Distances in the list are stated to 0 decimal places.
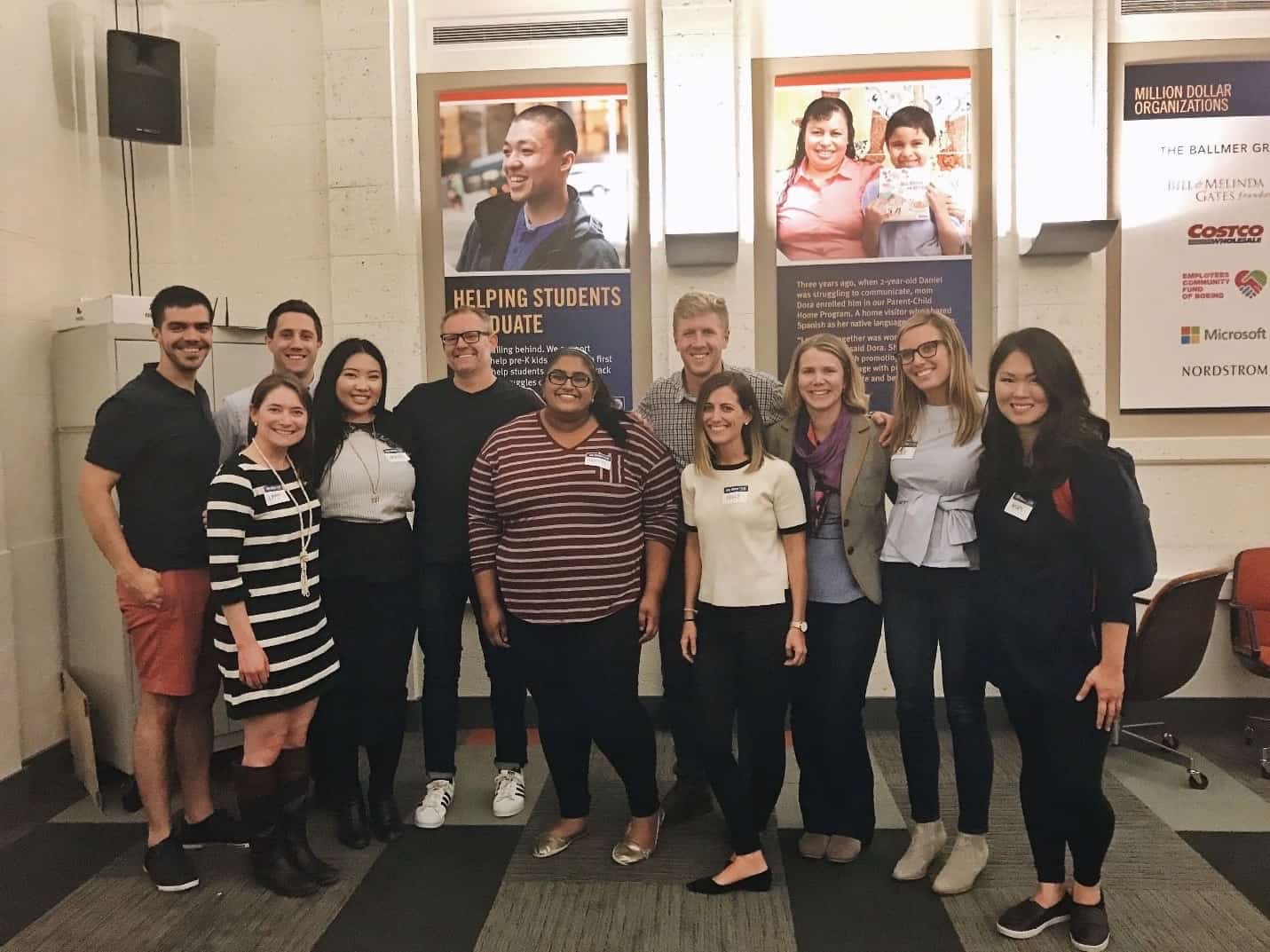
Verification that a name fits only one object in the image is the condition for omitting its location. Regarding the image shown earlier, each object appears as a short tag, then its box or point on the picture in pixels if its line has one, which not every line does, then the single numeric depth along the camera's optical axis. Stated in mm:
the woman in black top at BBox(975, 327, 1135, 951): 1971
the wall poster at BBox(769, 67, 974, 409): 3818
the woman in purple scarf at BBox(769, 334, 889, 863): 2391
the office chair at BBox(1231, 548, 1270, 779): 3455
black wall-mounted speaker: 3566
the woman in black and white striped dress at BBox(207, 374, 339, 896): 2266
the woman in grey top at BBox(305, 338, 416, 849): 2562
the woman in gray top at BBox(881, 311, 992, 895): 2268
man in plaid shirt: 2711
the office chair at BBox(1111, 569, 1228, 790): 3150
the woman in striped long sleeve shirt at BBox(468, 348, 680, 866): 2406
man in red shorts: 2475
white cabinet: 3162
